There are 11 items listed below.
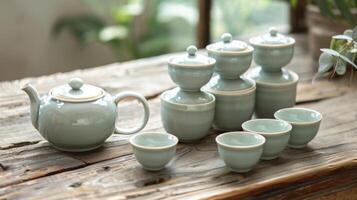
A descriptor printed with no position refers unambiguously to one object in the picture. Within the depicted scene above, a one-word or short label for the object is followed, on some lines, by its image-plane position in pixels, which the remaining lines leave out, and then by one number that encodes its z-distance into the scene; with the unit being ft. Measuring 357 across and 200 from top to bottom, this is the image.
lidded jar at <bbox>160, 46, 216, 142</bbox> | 3.87
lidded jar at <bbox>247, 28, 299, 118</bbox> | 4.17
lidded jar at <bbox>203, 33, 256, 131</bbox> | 4.00
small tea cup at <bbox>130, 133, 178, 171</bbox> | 3.63
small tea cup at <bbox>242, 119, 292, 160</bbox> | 3.75
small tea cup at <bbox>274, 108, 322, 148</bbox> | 3.91
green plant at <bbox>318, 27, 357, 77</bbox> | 3.82
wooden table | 3.54
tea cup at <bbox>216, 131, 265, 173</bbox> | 3.61
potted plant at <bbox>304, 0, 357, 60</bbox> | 4.91
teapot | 3.78
